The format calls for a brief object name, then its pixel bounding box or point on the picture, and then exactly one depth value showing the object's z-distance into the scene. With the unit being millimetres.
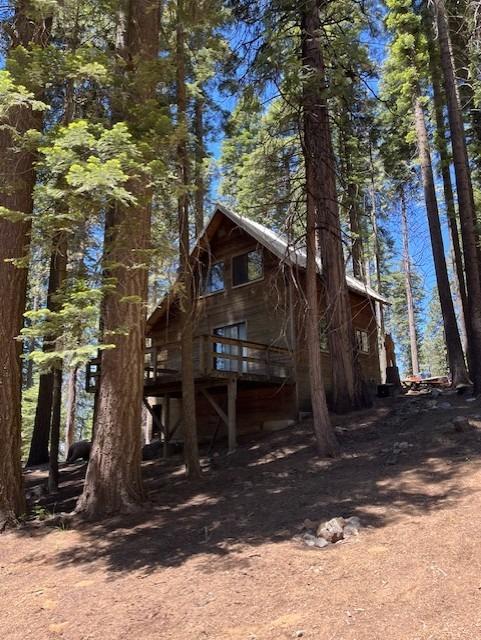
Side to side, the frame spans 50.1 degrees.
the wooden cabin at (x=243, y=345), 13852
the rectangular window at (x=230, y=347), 15648
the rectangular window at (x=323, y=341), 15850
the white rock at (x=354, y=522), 5723
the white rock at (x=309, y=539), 5488
